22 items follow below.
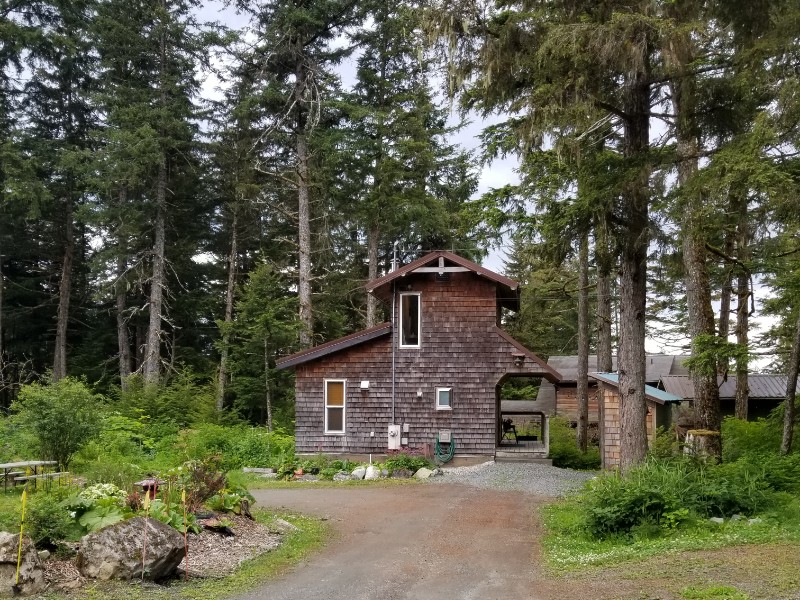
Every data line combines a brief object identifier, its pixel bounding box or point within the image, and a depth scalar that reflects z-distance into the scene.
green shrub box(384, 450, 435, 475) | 18.31
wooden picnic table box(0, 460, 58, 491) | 12.65
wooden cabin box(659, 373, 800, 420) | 26.36
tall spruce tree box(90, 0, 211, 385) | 27.09
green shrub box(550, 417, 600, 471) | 20.93
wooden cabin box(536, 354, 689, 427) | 32.88
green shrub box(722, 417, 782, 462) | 14.71
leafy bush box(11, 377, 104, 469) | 14.31
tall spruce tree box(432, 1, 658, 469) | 10.31
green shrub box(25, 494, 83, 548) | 7.35
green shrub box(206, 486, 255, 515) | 10.30
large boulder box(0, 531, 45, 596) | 6.49
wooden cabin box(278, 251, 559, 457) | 19.89
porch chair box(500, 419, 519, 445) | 24.26
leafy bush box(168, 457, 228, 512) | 9.79
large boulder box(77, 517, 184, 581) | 7.24
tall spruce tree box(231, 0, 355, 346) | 26.23
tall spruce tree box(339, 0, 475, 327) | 26.91
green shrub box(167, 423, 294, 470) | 19.14
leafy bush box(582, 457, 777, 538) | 9.73
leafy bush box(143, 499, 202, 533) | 8.42
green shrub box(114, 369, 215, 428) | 24.59
